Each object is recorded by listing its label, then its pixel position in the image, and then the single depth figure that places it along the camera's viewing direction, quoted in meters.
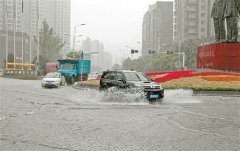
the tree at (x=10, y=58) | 85.79
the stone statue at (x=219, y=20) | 35.75
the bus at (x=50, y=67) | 70.38
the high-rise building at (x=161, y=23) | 166.12
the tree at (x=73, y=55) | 83.85
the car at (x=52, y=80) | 35.60
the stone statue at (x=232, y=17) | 34.22
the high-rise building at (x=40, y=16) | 94.31
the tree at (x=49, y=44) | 102.81
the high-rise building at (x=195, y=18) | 128.75
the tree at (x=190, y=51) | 89.62
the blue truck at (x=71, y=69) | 46.72
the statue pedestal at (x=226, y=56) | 34.78
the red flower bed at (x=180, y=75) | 30.57
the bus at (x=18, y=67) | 77.05
